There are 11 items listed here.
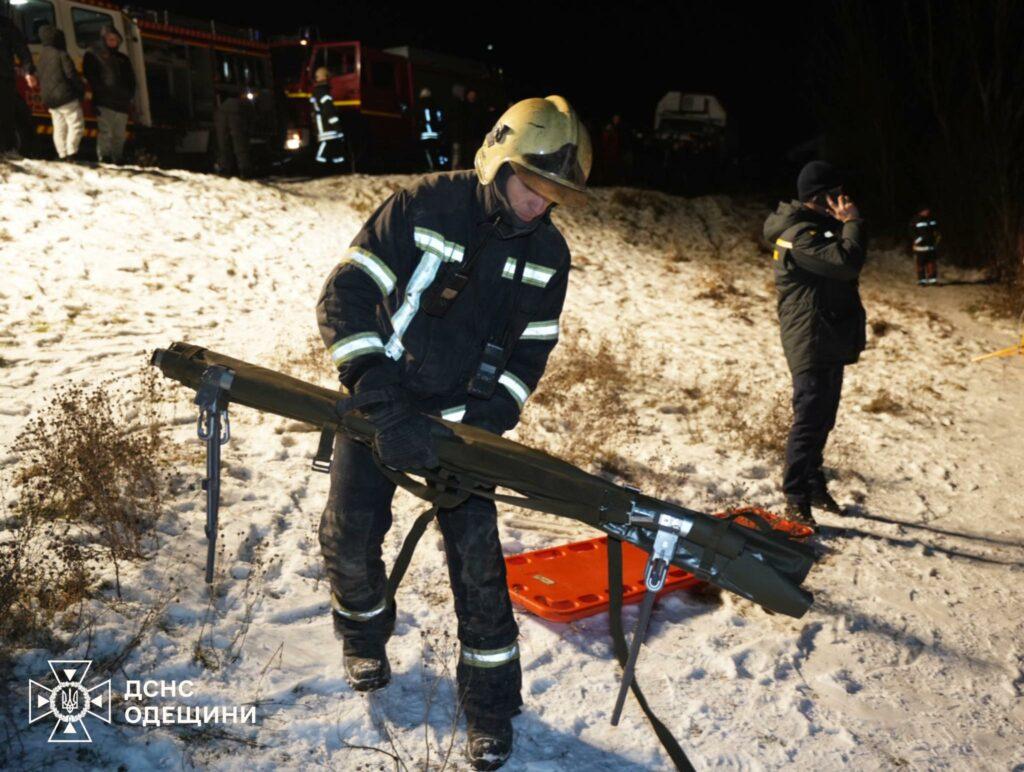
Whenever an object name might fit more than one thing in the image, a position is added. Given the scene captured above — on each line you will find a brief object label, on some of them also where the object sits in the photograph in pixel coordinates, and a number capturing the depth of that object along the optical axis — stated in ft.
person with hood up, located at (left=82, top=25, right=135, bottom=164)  34.94
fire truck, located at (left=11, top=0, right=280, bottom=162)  40.98
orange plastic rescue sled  12.82
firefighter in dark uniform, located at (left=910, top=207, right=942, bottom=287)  39.70
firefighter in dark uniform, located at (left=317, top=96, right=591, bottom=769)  8.84
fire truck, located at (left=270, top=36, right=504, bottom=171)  49.98
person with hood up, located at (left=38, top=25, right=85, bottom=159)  32.40
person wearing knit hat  15.70
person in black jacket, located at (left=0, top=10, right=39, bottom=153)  31.58
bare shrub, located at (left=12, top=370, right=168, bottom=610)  12.79
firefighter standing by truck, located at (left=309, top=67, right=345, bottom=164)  43.37
